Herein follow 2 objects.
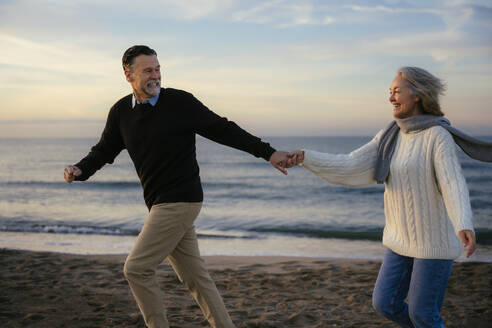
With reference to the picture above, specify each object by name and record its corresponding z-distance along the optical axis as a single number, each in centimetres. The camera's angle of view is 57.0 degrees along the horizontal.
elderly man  307
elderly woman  263
